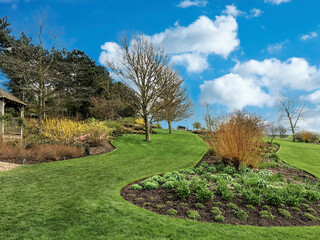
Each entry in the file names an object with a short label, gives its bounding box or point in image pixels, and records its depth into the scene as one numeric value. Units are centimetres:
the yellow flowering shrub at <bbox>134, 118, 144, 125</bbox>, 2390
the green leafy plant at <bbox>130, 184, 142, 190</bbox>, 507
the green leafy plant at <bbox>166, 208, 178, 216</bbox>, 369
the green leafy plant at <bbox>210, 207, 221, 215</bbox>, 374
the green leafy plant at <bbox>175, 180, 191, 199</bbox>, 432
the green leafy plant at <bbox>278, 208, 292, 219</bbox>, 385
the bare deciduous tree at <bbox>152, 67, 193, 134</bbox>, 1619
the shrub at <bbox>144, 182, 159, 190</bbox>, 506
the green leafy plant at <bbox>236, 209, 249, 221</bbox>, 363
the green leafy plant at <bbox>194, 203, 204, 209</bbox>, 396
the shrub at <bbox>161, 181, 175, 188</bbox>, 505
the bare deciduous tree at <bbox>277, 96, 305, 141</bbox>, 2905
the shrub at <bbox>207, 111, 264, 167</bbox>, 733
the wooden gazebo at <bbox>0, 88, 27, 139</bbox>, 1373
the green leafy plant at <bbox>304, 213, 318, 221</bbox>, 387
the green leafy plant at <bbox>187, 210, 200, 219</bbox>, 358
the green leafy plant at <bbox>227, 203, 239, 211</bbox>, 396
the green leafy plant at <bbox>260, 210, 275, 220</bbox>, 373
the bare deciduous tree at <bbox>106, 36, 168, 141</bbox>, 1602
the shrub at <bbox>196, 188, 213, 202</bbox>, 420
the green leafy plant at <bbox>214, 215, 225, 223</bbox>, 350
